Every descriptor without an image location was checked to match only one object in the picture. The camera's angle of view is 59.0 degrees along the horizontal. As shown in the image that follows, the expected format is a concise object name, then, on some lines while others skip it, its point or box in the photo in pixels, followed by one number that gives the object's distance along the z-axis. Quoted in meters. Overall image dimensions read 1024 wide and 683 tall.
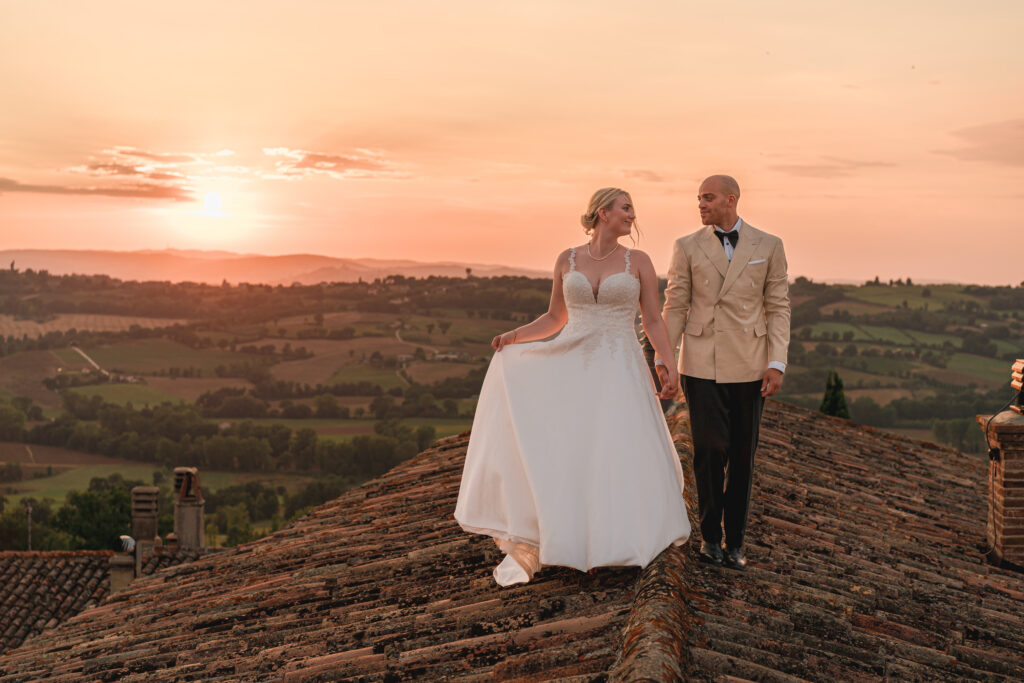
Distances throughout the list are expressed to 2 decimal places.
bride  4.67
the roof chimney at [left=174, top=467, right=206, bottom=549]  30.44
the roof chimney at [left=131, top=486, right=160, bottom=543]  28.08
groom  5.01
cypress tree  34.19
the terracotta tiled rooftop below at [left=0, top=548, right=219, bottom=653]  24.55
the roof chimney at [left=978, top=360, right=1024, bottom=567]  7.42
